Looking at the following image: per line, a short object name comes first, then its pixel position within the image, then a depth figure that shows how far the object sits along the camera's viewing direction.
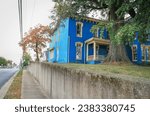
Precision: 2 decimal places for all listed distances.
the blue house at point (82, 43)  25.47
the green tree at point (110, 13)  9.59
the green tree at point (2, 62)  181.38
